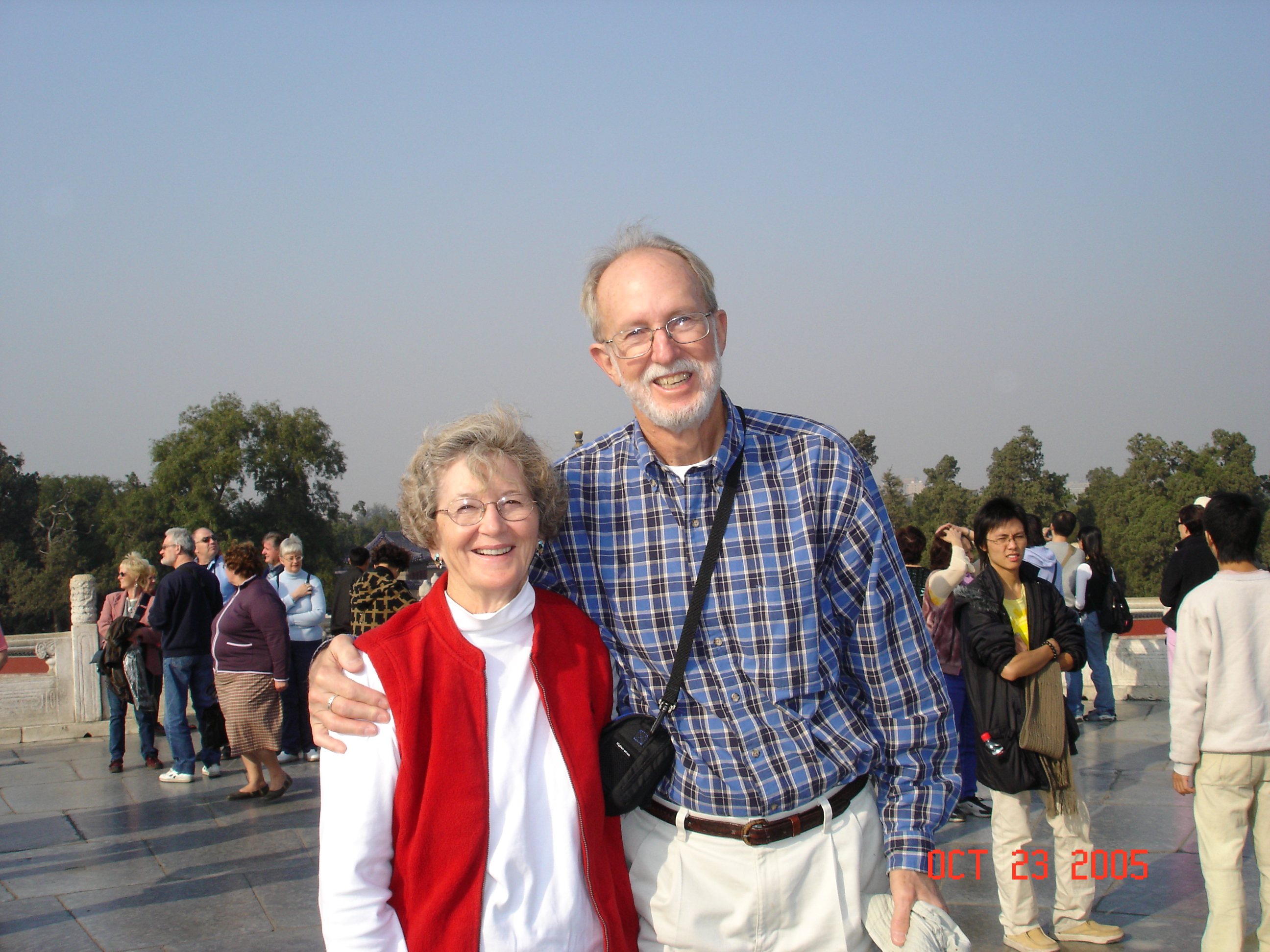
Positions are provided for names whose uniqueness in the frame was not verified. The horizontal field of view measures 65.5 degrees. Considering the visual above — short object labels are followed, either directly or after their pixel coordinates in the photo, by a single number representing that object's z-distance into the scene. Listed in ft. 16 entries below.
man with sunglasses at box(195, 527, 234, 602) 31.19
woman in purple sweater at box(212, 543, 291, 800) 24.45
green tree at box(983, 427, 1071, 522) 168.14
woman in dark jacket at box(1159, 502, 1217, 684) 23.52
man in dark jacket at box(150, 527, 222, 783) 26.40
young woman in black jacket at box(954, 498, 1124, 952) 14.15
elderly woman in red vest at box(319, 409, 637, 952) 5.97
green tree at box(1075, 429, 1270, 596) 154.81
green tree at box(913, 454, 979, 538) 164.45
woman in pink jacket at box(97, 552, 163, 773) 28.22
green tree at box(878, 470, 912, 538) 149.69
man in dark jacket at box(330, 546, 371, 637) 28.48
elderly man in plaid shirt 6.97
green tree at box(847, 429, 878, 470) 153.17
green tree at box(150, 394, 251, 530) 150.61
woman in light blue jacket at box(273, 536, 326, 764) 29.09
